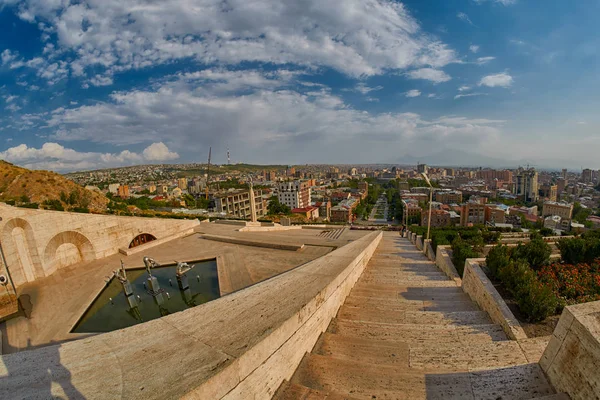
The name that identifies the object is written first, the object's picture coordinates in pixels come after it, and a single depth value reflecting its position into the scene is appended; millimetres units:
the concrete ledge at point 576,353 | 2457
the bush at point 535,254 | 7422
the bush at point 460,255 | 8359
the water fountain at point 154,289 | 7563
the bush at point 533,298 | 4551
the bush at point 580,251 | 7973
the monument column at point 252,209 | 22162
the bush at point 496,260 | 6363
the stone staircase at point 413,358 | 2863
